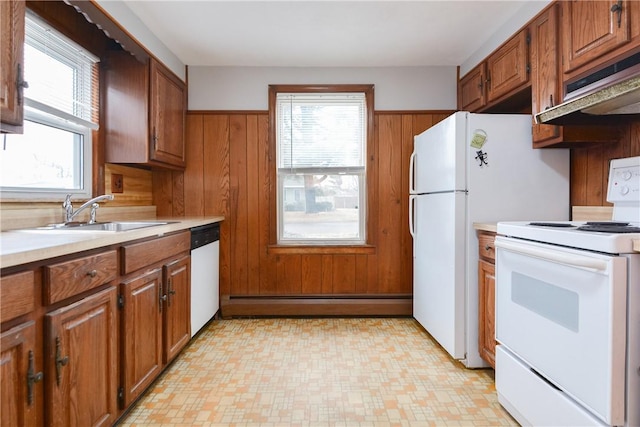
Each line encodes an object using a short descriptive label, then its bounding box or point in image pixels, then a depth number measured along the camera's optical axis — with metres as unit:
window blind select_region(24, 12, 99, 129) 1.88
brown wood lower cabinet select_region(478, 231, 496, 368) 2.02
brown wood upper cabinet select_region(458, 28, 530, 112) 2.26
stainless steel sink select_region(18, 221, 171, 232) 1.75
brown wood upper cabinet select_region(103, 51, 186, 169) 2.50
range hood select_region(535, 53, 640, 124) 1.39
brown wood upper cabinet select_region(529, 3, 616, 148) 1.91
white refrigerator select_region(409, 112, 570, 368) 2.16
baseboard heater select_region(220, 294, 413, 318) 3.19
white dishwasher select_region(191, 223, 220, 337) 2.56
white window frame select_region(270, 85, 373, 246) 3.23
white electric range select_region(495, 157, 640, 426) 1.14
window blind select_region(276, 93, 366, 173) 3.28
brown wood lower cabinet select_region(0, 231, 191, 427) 1.04
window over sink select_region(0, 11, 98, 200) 1.80
